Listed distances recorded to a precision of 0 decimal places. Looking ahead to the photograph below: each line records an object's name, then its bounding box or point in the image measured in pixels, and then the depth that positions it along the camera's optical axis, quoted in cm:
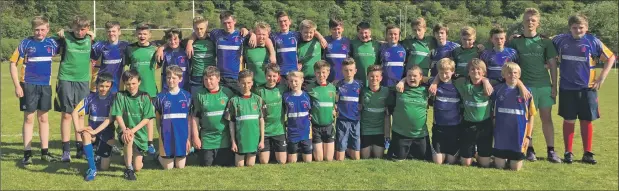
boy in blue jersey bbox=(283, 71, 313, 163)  751
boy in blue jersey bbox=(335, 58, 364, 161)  769
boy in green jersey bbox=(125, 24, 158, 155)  788
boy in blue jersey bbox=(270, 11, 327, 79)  827
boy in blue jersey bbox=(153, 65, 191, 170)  699
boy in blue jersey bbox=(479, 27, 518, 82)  762
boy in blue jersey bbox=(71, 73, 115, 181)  684
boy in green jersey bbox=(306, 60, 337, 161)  763
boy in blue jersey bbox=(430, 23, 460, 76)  816
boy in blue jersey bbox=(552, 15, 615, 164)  763
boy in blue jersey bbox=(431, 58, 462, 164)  736
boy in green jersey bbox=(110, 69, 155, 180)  666
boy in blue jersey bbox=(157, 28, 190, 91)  799
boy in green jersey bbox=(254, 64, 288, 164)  745
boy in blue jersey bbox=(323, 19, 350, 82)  843
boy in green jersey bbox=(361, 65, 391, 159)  768
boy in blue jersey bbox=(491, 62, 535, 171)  703
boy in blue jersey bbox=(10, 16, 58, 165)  747
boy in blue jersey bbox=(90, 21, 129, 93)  796
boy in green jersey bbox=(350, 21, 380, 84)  839
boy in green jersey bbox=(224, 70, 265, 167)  721
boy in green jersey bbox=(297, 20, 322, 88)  836
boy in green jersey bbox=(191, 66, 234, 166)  723
